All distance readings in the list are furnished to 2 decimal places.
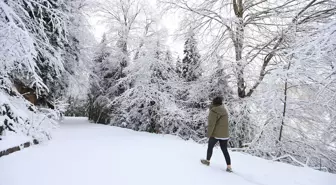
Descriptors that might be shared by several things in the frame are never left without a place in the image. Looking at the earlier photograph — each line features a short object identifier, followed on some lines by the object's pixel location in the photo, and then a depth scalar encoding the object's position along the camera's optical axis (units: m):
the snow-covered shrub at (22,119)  4.62
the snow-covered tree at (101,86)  16.36
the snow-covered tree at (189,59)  13.50
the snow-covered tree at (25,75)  3.52
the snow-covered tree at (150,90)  10.73
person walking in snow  4.56
